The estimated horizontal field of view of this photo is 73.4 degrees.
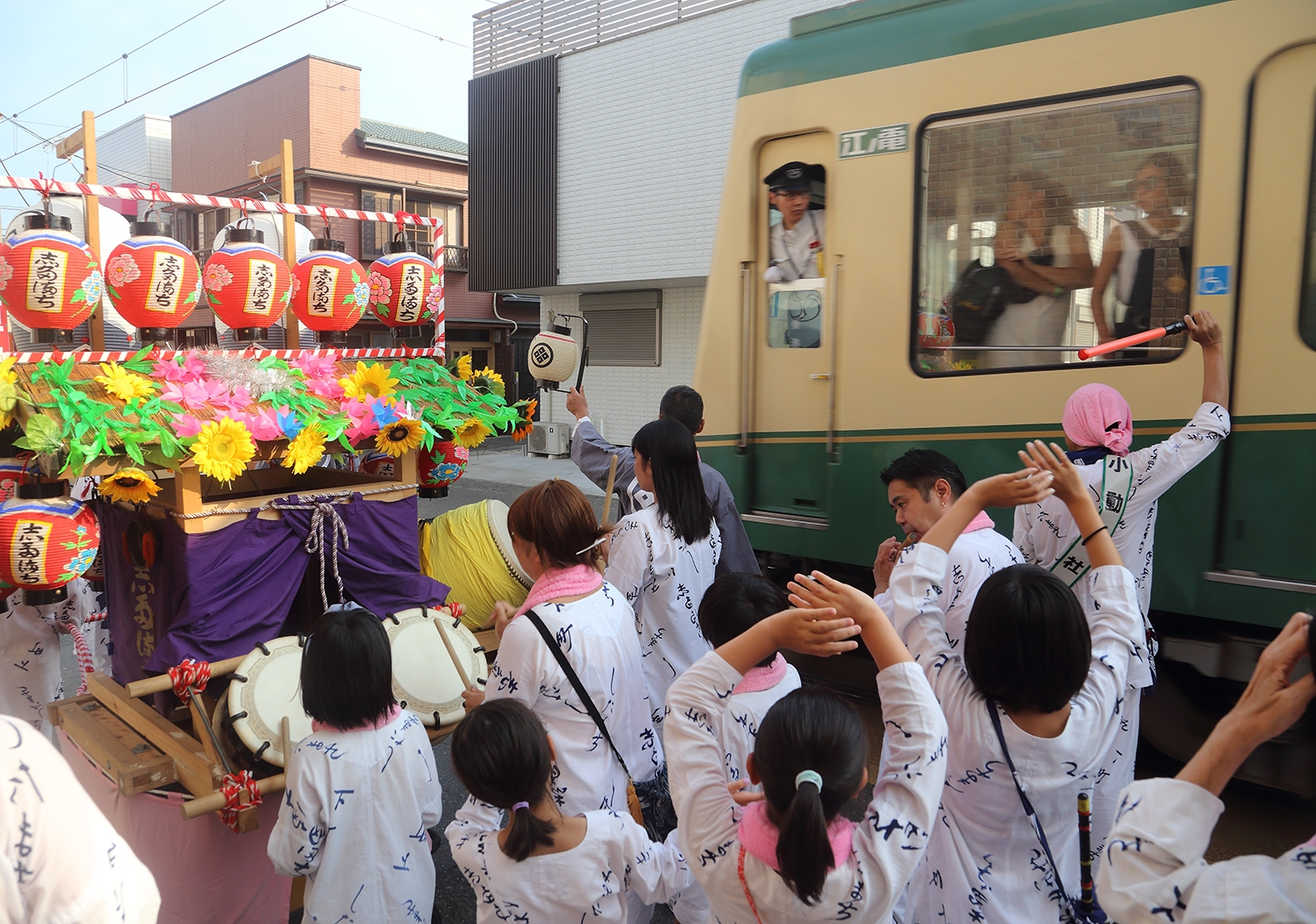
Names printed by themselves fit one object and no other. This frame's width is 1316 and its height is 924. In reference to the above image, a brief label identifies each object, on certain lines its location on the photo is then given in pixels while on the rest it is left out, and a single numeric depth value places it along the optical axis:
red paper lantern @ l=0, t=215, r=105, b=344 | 2.97
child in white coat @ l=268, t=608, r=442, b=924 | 2.17
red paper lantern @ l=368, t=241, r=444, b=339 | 4.08
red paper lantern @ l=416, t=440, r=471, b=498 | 4.25
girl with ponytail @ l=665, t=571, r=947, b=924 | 1.39
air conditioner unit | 15.59
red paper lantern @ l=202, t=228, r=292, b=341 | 3.41
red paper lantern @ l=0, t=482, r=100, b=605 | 2.79
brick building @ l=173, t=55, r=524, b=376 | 17.77
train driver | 4.13
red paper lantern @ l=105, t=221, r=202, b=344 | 3.18
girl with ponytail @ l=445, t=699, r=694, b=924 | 1.78
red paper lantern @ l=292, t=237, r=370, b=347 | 3.76
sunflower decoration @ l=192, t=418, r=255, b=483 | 2.92
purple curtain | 3.17
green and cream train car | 3.07
